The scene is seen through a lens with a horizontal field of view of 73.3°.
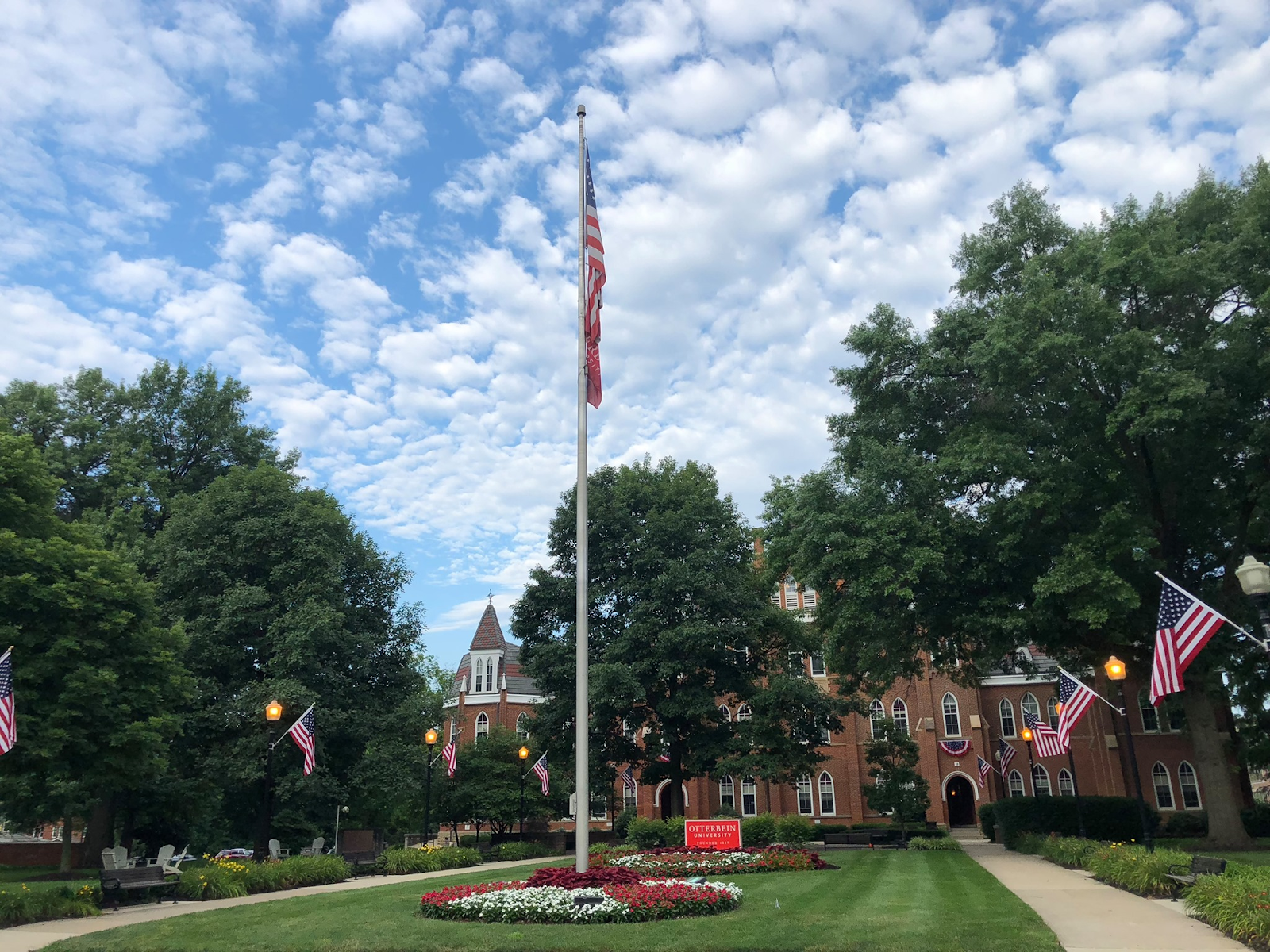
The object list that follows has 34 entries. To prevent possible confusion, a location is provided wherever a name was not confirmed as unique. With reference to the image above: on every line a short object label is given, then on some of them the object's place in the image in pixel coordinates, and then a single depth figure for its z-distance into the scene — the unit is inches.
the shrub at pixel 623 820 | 1635.1
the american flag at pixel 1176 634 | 558.3
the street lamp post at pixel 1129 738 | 701.9
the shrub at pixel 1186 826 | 1265.4
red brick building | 1913.1
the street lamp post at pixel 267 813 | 845.2
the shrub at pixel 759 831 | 1232.8
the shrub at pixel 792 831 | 1250.6
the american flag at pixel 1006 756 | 1323.8
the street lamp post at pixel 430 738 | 1067.9
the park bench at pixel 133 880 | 686.5
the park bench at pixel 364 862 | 1008.0
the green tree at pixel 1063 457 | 861.2
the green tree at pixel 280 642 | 1130.7
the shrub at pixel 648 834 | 1220.5
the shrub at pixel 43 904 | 595.5
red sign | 969.5
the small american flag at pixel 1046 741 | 896.9
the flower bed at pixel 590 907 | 514.9
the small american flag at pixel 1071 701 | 817.5
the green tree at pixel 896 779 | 1696.6
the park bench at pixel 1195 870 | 535.2
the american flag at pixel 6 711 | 588.7
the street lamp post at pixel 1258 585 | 496.7
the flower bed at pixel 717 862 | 808.9
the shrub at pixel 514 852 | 1358.3
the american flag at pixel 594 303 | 622.5
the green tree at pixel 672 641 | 1336.1
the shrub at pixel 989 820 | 1560.0
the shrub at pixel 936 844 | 1244.6
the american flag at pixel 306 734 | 905.6
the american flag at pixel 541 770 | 1312.7
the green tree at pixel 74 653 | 746.8
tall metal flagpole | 545.6
